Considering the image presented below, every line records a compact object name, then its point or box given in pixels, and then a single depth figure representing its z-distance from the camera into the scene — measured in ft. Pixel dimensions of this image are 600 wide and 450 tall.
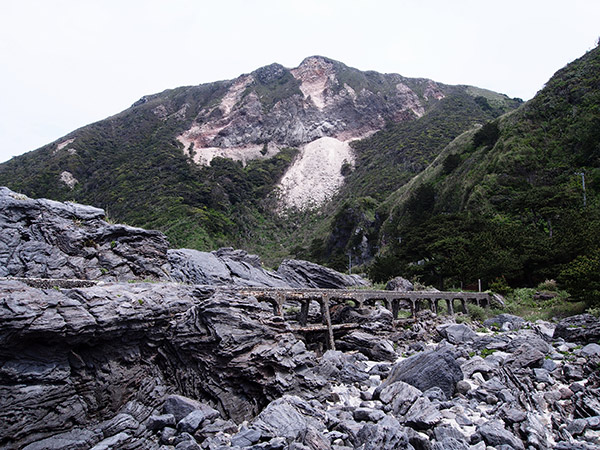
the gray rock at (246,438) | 22.17
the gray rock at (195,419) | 25.29
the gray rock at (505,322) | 59.42
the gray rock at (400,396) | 26.40
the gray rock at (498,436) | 19.78
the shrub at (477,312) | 77.60
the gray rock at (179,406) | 27.53
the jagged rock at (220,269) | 82.43
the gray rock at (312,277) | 104.17
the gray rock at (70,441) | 22.75
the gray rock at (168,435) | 24.53
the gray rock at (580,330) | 40.96
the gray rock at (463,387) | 29.17
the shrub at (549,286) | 82.58
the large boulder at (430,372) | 29.68
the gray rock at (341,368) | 36.40
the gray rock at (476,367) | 32.08
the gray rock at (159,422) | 26.07
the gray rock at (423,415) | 22.77
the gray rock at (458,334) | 51.36
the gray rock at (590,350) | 34.36
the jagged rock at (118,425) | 25.52
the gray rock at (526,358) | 33.55
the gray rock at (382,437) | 20.04
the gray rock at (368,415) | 25.04
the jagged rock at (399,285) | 90.94
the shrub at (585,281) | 53.83
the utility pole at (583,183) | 104.28
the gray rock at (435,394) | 27.66
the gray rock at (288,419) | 22.89
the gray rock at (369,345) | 45.67
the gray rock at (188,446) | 22.62
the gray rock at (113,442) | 23.45
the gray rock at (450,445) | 19.19
